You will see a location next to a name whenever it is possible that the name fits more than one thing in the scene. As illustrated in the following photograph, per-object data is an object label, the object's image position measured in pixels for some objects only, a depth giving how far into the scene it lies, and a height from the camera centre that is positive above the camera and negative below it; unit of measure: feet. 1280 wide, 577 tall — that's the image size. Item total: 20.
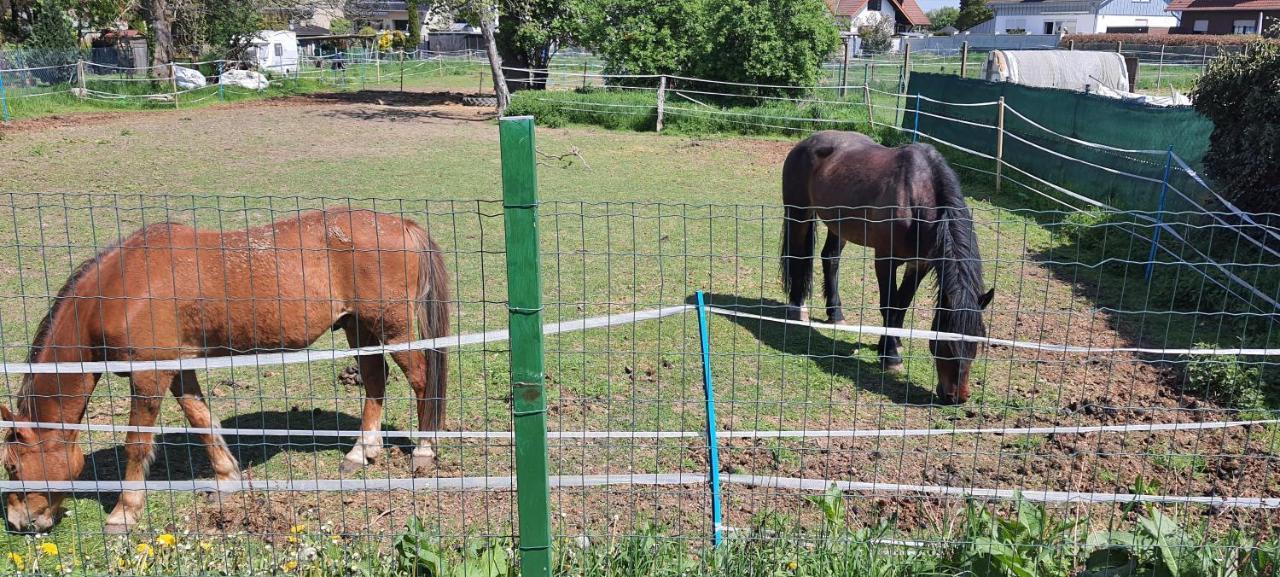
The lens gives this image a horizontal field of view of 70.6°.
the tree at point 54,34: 74.18 +4.48
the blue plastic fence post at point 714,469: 11.34 -4.73
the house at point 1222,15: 146.61 +14.15
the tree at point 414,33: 162.09 +9.94
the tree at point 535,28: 73.87 +5.06
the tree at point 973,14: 203.51 +18.43
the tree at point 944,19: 231.71 +19.97
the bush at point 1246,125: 26.73 -0.73
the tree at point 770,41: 63.10 +3.63
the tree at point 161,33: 79.66 +4.49
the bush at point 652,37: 67.10 +4.07
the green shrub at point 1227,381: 17.97 -5.59
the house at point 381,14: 141.59 +14.81
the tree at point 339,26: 182.29 +12.15
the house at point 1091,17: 188.75 +16.93
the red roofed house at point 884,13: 188.75 +17.69
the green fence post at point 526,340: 7.98 -2.25
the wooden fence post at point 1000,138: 41.86 -1.87
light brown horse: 12.83 -3.45
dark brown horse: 17.51 -2.94
